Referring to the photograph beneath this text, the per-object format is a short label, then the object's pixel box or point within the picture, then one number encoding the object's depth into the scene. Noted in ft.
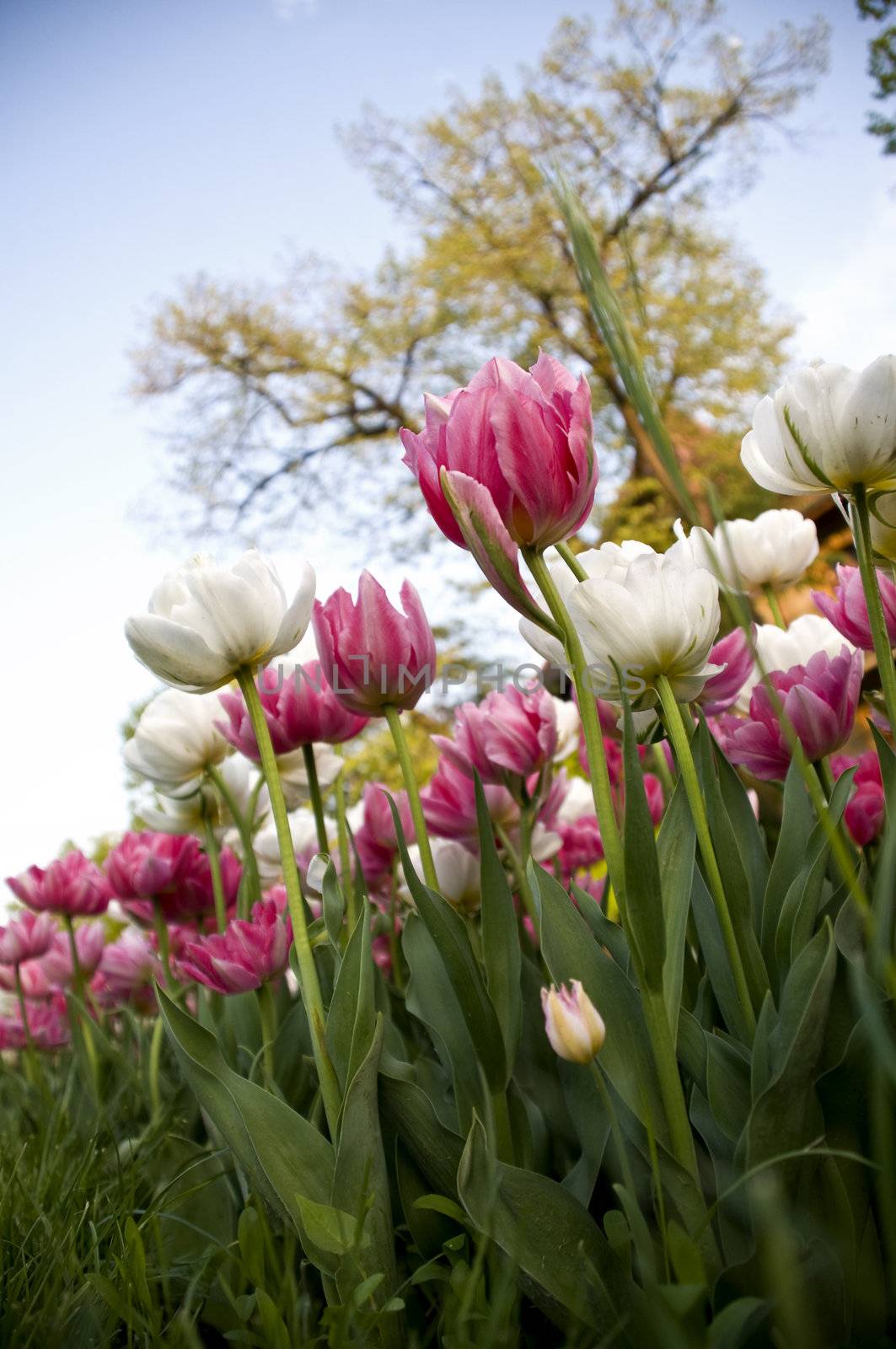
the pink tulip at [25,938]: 4.78
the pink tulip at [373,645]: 2.03
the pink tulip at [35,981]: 5.47
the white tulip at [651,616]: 1.72
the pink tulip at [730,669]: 2.27
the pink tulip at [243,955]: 2.18
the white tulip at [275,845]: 3.44
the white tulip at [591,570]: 1.88
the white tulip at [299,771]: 2.94
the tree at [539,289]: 32.07
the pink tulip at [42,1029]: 5.37
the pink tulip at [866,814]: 2.37
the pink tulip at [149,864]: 3.52
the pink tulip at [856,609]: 2.12
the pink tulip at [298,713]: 2.43
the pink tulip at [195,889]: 3.52
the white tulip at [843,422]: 1.74
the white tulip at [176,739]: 2.87
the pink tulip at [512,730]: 2.63
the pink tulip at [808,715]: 2.17
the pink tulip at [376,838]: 3.08
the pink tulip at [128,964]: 4.44
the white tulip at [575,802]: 4.00
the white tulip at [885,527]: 1.97
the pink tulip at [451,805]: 2.94
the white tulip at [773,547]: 2.89
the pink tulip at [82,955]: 4.73
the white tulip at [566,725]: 2.98
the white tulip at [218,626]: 1.94
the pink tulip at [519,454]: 1.63
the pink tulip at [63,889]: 4.28
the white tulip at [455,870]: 2.94
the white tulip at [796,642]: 2.67
